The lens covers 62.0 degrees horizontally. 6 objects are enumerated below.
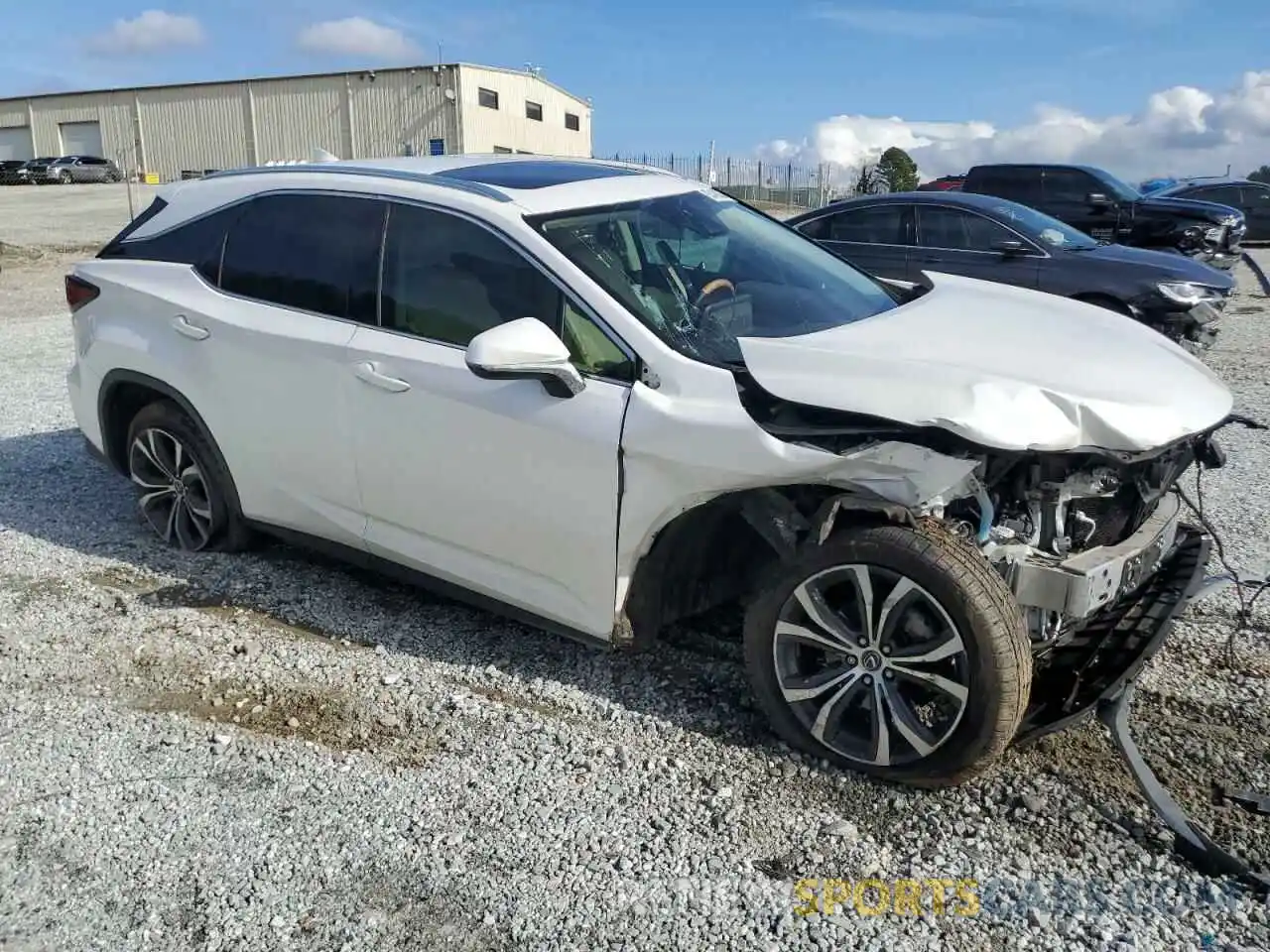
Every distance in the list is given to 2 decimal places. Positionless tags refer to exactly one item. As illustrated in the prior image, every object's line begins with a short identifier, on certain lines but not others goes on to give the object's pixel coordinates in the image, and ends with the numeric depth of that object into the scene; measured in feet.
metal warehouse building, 156.04
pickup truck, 47.96
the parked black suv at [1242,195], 76.18
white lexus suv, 9.73
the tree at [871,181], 129.59
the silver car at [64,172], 152.15
